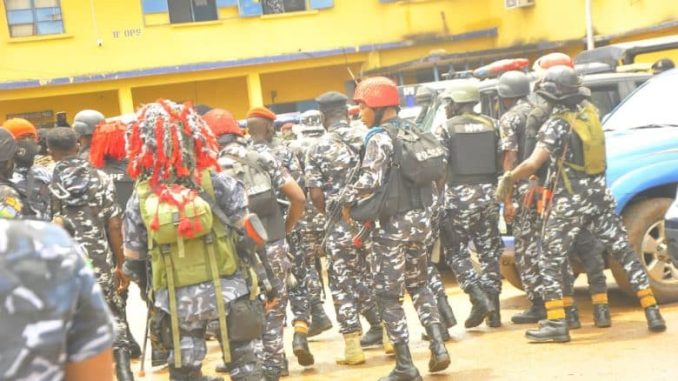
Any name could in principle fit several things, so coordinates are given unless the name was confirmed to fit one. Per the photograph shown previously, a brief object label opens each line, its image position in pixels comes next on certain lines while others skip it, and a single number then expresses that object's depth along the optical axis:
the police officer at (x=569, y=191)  7.09
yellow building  24.44
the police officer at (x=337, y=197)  7.44
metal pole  21.67
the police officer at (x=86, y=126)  7.30
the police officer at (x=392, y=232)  6.22
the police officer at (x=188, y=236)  4.75
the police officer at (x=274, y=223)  6.05
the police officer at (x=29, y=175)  6.23
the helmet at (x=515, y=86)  8.23
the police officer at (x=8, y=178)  5.80
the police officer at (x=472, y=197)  7.89
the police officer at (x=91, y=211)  6.59
